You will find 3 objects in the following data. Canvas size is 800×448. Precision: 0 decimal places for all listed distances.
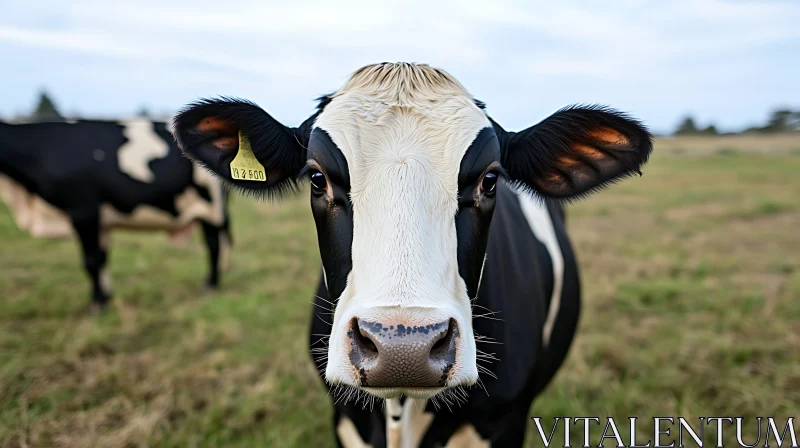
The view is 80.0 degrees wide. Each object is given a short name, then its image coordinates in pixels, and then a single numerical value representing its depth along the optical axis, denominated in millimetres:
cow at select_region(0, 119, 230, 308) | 4766
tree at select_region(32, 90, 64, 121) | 34922
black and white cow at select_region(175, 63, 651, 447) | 1200
